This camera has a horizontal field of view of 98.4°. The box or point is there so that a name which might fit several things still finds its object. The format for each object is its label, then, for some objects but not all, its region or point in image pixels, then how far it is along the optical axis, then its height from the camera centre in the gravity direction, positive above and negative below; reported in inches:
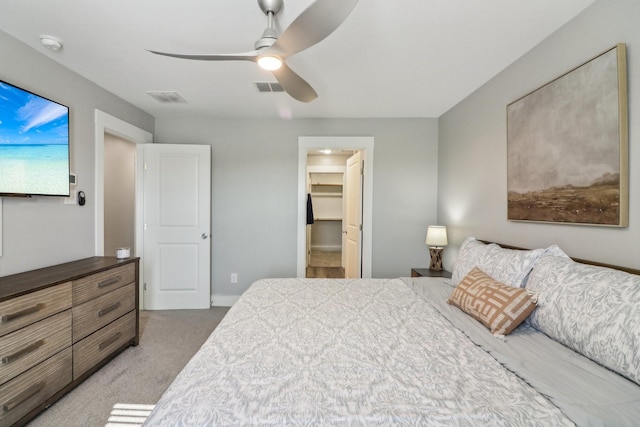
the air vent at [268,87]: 103.3 +47.7
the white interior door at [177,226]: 135.7 -7.4
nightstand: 115.0 -26.3
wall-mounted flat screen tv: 70.9 +18.6
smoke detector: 75.0 +46.5
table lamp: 121.3 -13.5
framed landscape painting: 54.9 +15.3
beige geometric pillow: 54.7 -19.3
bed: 33.4 -24.1
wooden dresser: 60.2 -30.8
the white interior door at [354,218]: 147.8 -3.7
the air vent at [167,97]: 113.0 +48.3
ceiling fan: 46.3 +33.7
